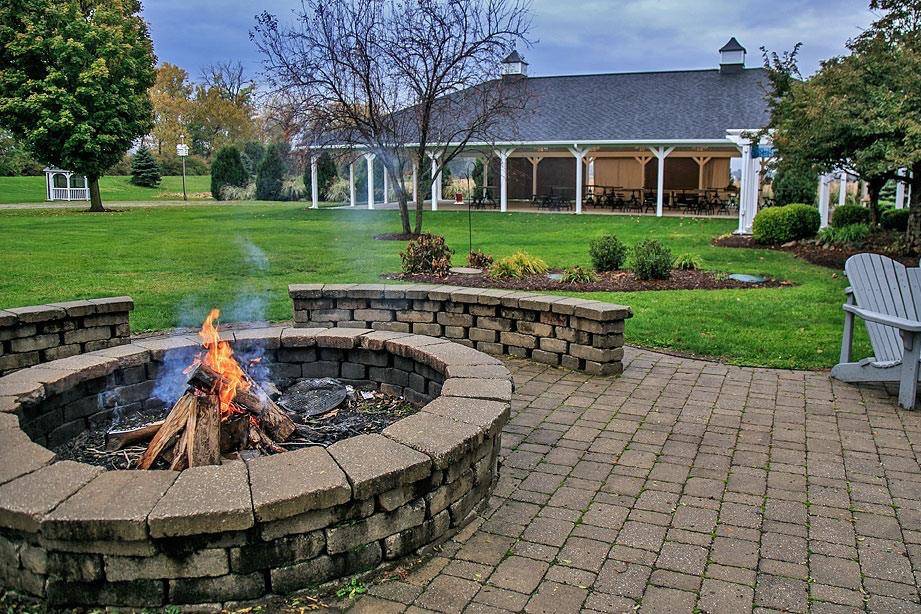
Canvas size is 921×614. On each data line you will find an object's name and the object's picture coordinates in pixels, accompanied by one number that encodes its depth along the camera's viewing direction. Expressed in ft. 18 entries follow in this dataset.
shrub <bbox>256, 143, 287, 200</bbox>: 107.76
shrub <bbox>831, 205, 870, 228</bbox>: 53.98
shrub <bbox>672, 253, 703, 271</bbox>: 35.42
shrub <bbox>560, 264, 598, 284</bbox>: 30.53
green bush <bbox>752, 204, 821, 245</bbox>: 48.88
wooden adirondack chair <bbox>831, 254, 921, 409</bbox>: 14.96
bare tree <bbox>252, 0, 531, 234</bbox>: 51.85
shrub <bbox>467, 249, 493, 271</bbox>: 35.83
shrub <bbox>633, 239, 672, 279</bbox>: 30.99
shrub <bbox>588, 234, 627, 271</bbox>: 33.27
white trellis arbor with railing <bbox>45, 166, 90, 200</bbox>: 102.58
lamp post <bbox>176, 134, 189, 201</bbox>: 100.67
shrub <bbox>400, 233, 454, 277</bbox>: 32.71
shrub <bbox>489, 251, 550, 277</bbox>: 31.89
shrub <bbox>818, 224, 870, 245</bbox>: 45.29
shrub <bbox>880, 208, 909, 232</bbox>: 50.52
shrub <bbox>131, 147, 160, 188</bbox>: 130.52
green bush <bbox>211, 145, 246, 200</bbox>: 105.91
